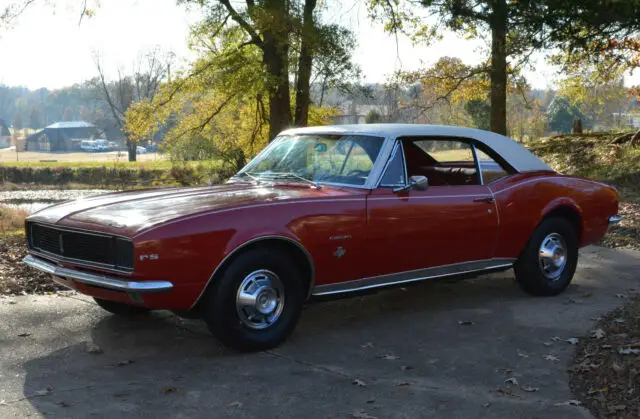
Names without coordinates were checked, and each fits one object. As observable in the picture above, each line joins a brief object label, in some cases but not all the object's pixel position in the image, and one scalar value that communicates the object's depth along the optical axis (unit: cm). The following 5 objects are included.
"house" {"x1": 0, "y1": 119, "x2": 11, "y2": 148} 16200
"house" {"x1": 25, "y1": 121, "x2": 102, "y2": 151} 13138
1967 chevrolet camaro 486
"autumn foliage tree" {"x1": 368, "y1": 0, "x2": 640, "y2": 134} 1281
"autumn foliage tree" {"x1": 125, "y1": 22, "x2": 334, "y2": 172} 2134
